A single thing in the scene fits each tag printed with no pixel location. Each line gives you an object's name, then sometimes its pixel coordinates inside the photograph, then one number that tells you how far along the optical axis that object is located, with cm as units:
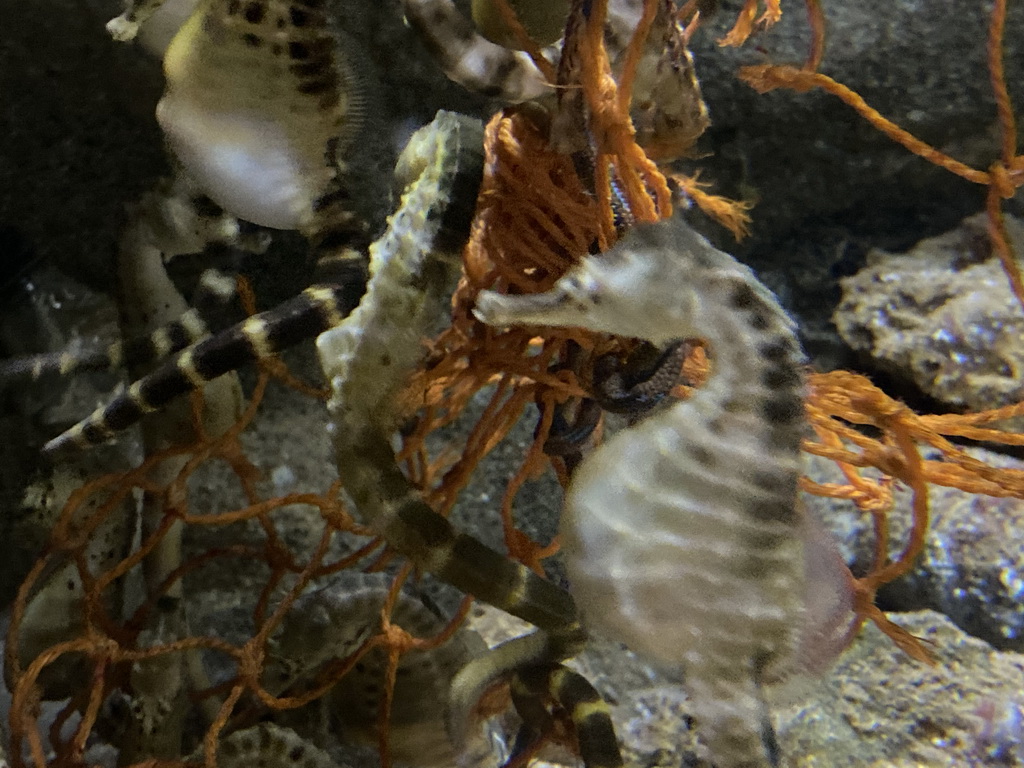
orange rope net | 13
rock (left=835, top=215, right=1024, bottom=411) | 32
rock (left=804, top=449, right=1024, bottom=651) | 27
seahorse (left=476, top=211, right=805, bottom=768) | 10
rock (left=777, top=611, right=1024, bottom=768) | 20
